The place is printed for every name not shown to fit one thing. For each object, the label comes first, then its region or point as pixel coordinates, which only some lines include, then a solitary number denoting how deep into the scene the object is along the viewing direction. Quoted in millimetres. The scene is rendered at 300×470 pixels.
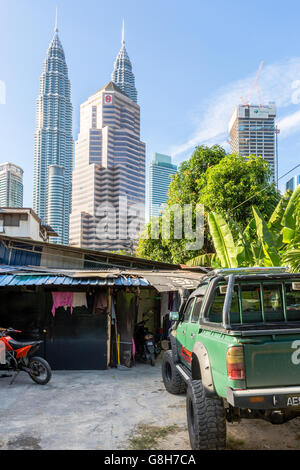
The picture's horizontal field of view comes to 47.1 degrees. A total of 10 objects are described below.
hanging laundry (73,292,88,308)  9602
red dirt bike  7625
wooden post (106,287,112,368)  9673
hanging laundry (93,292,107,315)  9609
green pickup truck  3311
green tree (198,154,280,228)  16406
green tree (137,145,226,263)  19109
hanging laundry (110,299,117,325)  9844
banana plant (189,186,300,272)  9531
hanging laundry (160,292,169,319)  12102
